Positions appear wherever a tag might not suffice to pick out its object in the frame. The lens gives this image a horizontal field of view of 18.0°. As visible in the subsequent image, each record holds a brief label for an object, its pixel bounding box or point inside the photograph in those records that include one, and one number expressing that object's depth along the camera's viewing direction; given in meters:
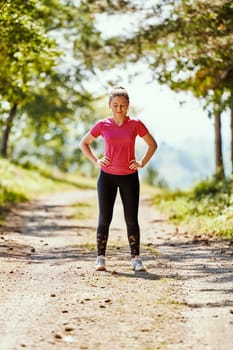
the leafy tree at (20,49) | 15.64
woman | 9.27
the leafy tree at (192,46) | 16.80
